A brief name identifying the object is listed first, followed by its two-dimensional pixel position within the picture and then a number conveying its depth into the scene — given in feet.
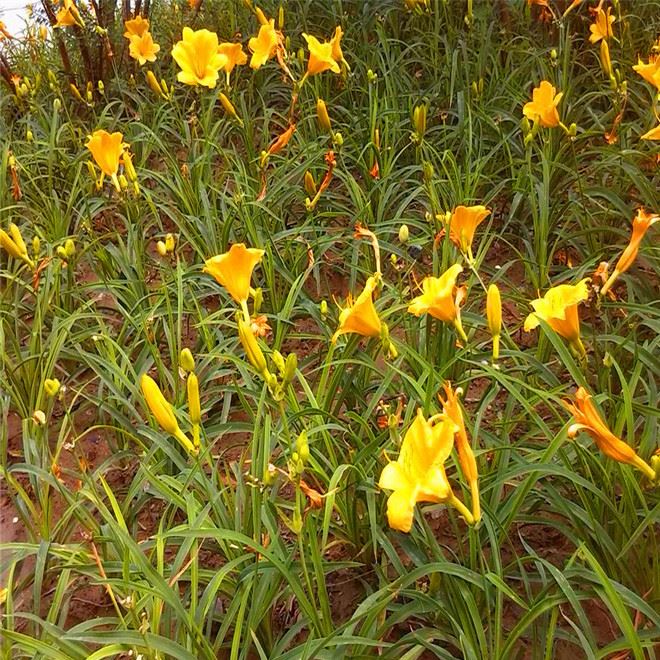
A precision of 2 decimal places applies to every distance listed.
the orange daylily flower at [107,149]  7.14
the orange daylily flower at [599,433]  3.62
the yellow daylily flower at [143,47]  10.07
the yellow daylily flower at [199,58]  8.08
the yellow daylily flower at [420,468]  3.35
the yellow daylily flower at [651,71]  6.33
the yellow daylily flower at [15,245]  6.27
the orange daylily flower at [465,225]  5.23
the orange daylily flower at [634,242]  4.68
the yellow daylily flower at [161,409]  4.09
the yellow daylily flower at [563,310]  4.54
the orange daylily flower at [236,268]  4.82
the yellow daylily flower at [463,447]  3.52
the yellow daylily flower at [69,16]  10.30
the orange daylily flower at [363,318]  4.55
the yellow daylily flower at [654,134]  5.64
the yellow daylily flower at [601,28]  8.54
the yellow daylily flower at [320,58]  8.13
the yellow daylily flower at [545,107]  6.93
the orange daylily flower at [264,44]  8.38
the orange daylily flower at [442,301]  4.53
